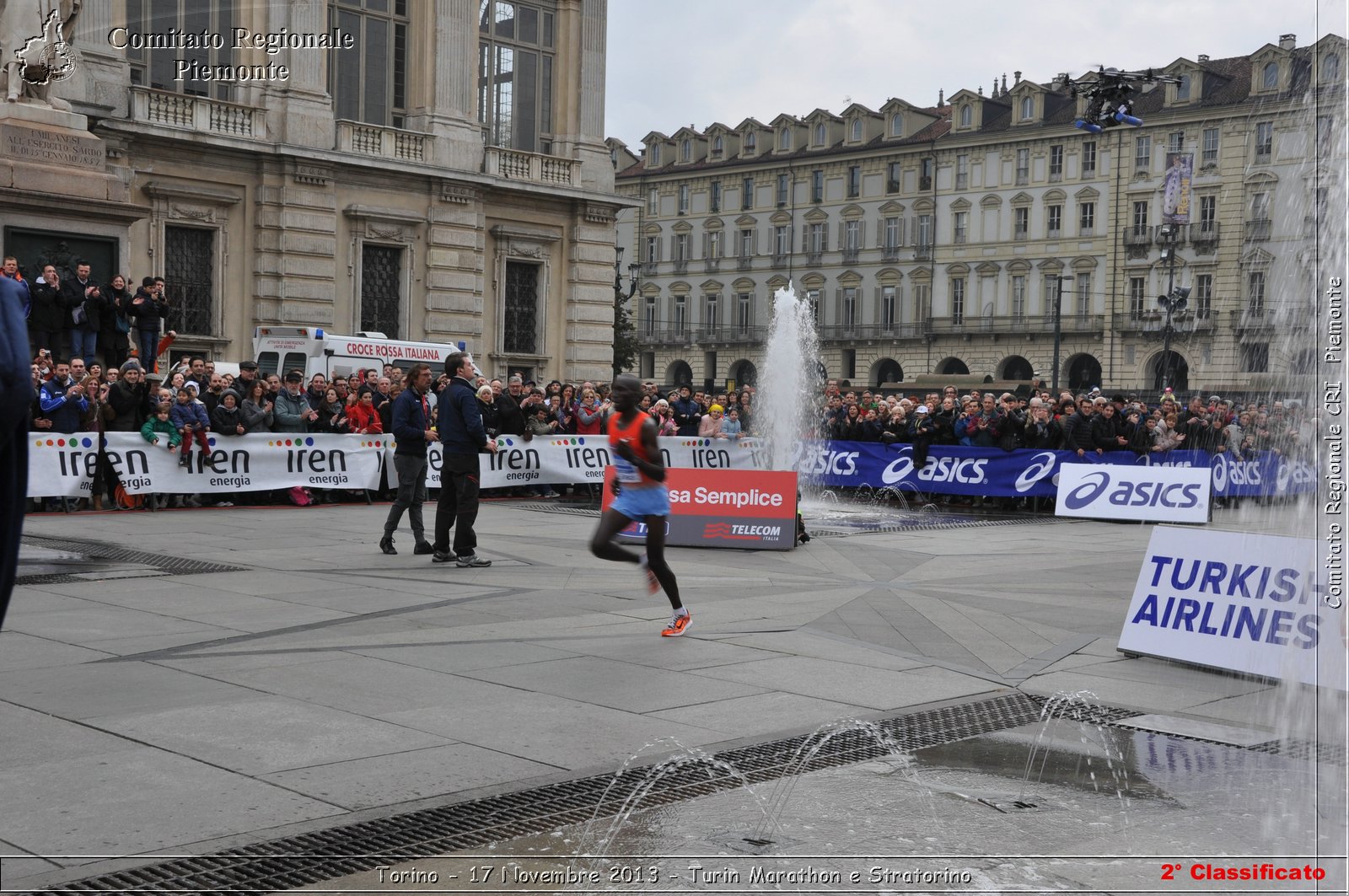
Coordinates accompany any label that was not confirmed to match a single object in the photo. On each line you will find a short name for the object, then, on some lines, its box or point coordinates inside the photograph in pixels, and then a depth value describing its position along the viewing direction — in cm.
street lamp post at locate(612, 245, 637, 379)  6731
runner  1036
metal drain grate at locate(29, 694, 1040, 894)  487
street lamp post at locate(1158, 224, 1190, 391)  3595
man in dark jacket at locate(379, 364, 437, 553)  1448
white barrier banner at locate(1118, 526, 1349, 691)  887
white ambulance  2644
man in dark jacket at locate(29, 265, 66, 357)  1820
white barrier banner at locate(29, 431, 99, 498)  1780
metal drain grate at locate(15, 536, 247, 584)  1225
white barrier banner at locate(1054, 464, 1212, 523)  2164
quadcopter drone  2619
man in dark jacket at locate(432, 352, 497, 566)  1386
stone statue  1856
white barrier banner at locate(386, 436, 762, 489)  2344
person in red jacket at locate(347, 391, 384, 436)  2216
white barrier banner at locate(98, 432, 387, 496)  1902
